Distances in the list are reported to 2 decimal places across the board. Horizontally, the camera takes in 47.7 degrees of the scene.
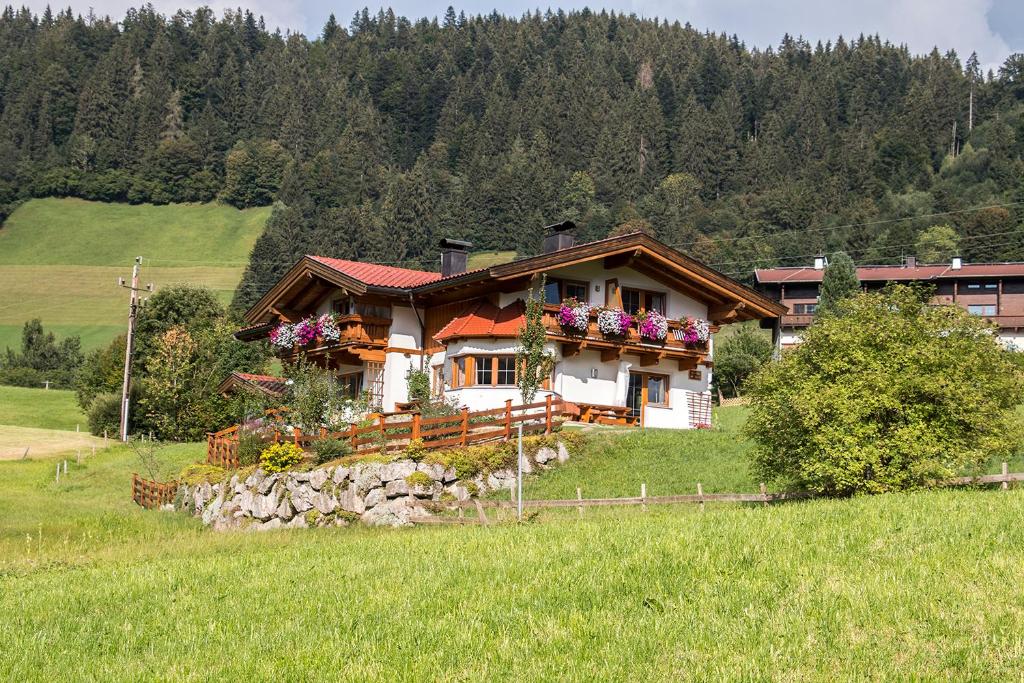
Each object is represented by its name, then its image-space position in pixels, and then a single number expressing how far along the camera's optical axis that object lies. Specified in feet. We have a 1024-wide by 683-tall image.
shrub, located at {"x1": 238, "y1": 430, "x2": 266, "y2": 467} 115.55
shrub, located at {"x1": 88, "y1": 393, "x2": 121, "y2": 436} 196.65
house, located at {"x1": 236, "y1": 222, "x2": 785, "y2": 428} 123.03
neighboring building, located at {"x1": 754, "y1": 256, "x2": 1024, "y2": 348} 291.17
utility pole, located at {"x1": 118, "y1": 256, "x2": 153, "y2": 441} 181.57
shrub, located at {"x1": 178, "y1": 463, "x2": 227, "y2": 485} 114.32
